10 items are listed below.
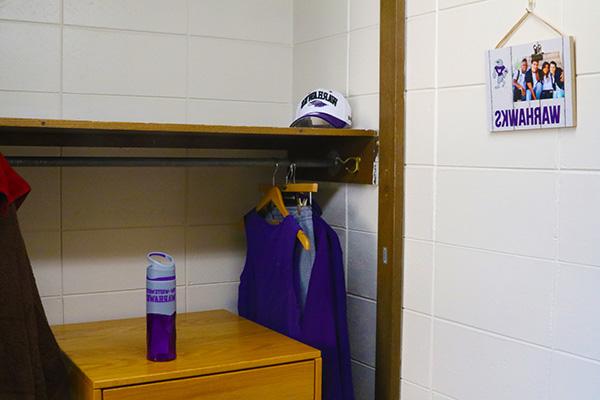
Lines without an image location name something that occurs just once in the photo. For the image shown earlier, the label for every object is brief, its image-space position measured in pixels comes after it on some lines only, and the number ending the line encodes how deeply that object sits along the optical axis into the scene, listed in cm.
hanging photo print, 150
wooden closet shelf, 173
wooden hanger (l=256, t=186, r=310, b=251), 200
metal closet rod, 192
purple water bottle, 172
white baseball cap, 205
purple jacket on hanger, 200
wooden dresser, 164
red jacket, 157
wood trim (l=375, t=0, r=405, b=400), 193
